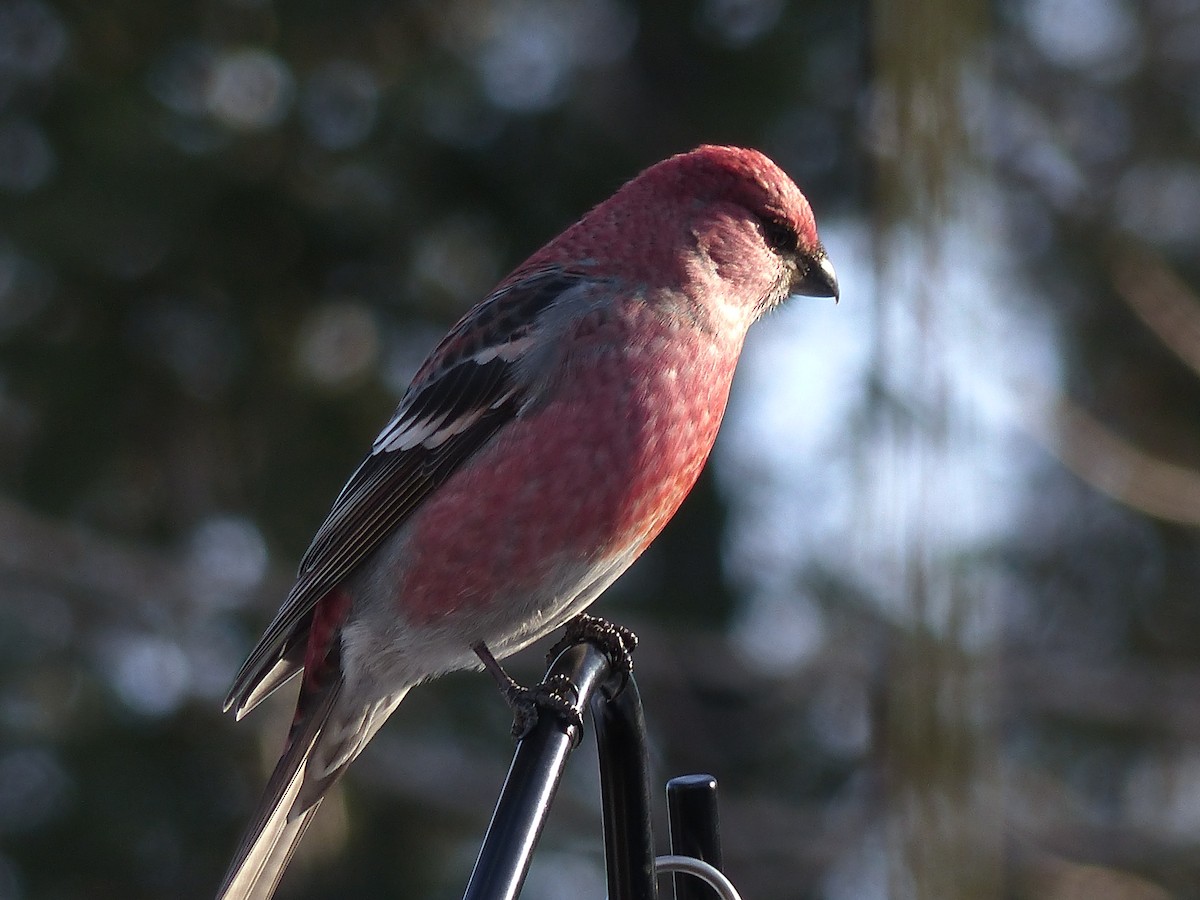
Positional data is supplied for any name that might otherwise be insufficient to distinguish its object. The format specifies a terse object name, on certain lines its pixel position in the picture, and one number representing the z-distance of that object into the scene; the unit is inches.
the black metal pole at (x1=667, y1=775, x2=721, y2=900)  158.1
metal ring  152.0
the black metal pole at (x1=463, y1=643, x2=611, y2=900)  120.3
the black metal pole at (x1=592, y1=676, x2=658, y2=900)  150.6
